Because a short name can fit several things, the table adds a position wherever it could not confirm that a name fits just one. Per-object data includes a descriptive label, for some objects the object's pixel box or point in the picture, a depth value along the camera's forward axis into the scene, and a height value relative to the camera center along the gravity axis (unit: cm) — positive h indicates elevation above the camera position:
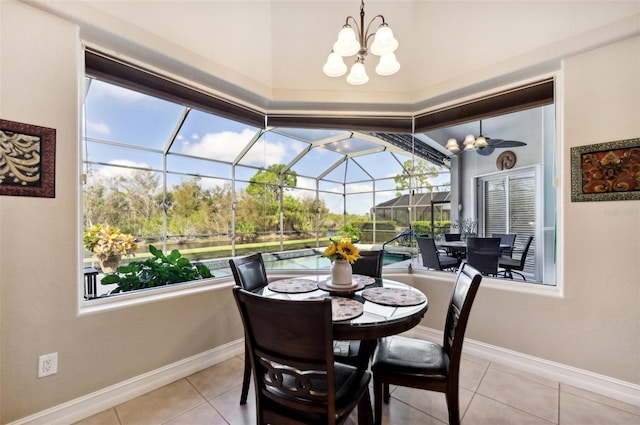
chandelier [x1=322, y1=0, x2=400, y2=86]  178 +110
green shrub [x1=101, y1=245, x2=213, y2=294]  223 -53
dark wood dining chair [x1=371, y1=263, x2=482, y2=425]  150 -88
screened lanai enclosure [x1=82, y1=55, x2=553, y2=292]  295 +38
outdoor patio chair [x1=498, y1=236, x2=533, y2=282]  267 -51
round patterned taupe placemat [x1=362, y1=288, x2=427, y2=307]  166 -54
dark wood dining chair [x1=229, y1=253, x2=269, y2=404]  195 -49
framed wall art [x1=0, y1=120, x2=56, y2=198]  159 +33
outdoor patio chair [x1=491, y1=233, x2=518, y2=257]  276 -29
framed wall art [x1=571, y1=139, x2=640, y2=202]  195 +31
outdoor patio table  315 -38
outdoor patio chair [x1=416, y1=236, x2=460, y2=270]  326 -55
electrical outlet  167 -95
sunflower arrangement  191 -27
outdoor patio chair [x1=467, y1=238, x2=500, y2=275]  282 -44
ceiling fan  278 +74
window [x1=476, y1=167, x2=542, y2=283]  263 +5
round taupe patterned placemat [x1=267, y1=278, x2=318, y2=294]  196 -55
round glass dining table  134 -55
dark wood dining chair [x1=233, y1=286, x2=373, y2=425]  108 -64
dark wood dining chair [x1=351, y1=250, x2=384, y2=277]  254 -48
